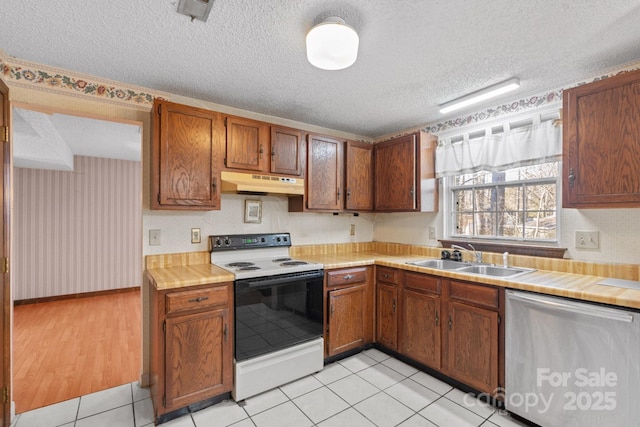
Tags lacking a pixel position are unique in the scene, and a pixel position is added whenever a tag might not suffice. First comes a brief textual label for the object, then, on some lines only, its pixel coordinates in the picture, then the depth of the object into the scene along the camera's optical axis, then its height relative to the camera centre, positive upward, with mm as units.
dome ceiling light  1484 +852
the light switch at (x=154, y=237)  2430 -187
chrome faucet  2713 -338
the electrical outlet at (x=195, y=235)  2615 -182
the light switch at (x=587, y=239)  2154 -176
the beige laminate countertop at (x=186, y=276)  1959 -431
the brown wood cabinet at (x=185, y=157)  2244 +434
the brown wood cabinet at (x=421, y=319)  2451 -877
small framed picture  2902 +29
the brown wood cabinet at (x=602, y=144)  1784 +442
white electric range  2199 -795
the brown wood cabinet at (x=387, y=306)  2789 -860
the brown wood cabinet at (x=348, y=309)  2680 -872
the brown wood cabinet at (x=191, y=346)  1936 -877
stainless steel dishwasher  1570 -835
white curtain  2330 +552
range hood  2461 +256
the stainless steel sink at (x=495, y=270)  2396 -458
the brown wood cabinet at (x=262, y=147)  2549 +587
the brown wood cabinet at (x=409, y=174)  3035 +412
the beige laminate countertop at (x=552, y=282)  1625 -432
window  2467 +102
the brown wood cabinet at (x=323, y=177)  2961 +374
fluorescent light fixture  2230 +941
